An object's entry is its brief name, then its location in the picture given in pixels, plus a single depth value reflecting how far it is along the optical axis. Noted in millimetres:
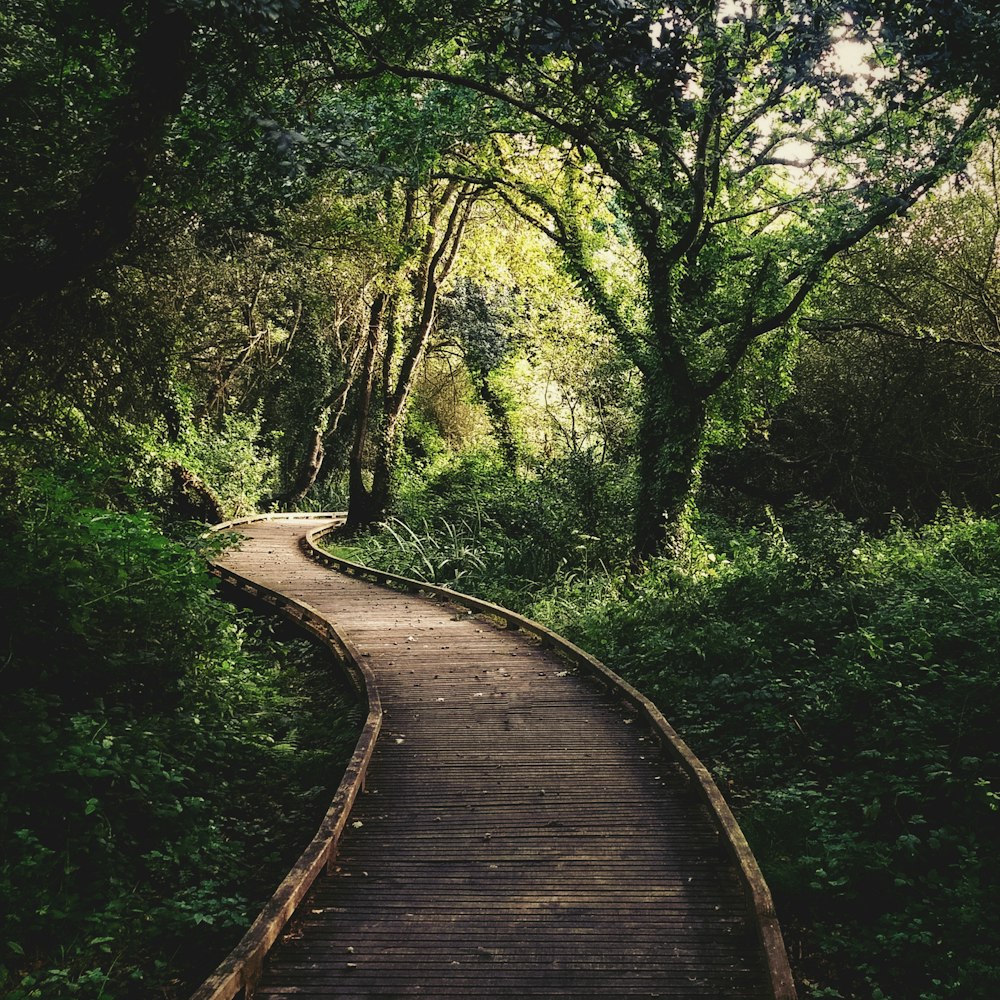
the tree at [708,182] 8211
